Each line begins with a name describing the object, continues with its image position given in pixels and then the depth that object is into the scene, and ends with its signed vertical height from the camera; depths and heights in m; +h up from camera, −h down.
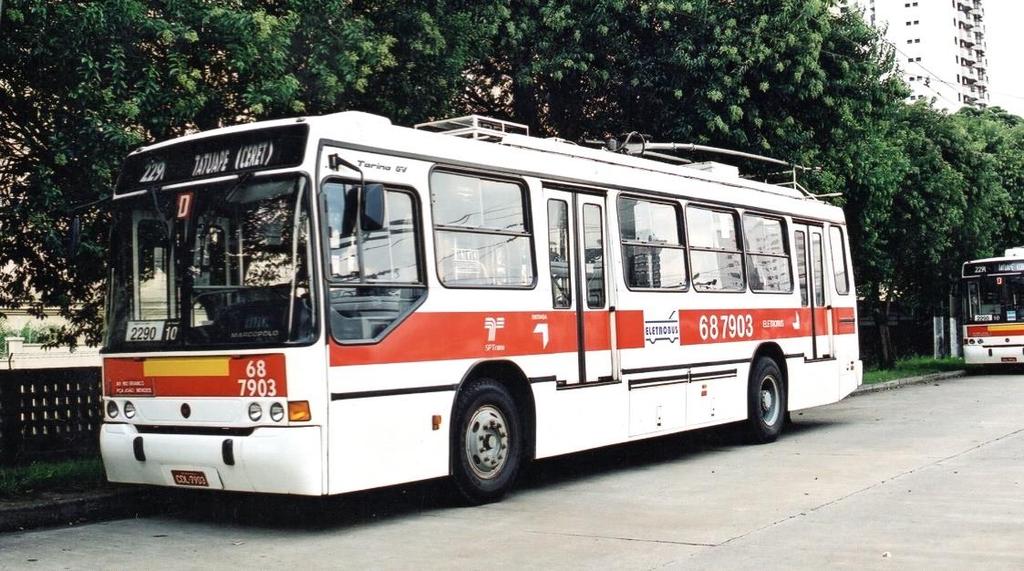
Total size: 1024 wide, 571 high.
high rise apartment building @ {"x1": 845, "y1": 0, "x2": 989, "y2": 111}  112.31 +29.14
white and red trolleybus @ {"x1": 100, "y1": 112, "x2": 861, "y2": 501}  8.28 +0.40
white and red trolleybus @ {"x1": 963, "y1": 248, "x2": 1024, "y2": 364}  28.52 +0.59
